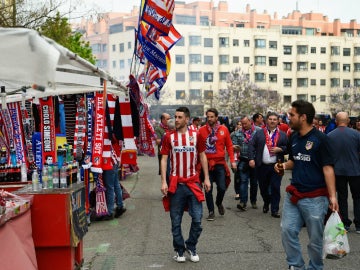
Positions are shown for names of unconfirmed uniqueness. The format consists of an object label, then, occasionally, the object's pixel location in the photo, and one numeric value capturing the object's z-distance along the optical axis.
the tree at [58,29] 17.72
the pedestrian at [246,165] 11.21
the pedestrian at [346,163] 8.73
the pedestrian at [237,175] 11.62
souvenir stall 4.05
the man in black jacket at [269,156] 10.33
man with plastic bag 5.52
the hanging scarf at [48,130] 6.99
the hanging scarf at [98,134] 8.04
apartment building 95.38
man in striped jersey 6.99
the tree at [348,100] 88.00
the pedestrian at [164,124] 13.88
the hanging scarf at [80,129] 8.31
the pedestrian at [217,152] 10.13
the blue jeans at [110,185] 9.85
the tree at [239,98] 73.81
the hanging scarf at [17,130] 7.92
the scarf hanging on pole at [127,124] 9.75
